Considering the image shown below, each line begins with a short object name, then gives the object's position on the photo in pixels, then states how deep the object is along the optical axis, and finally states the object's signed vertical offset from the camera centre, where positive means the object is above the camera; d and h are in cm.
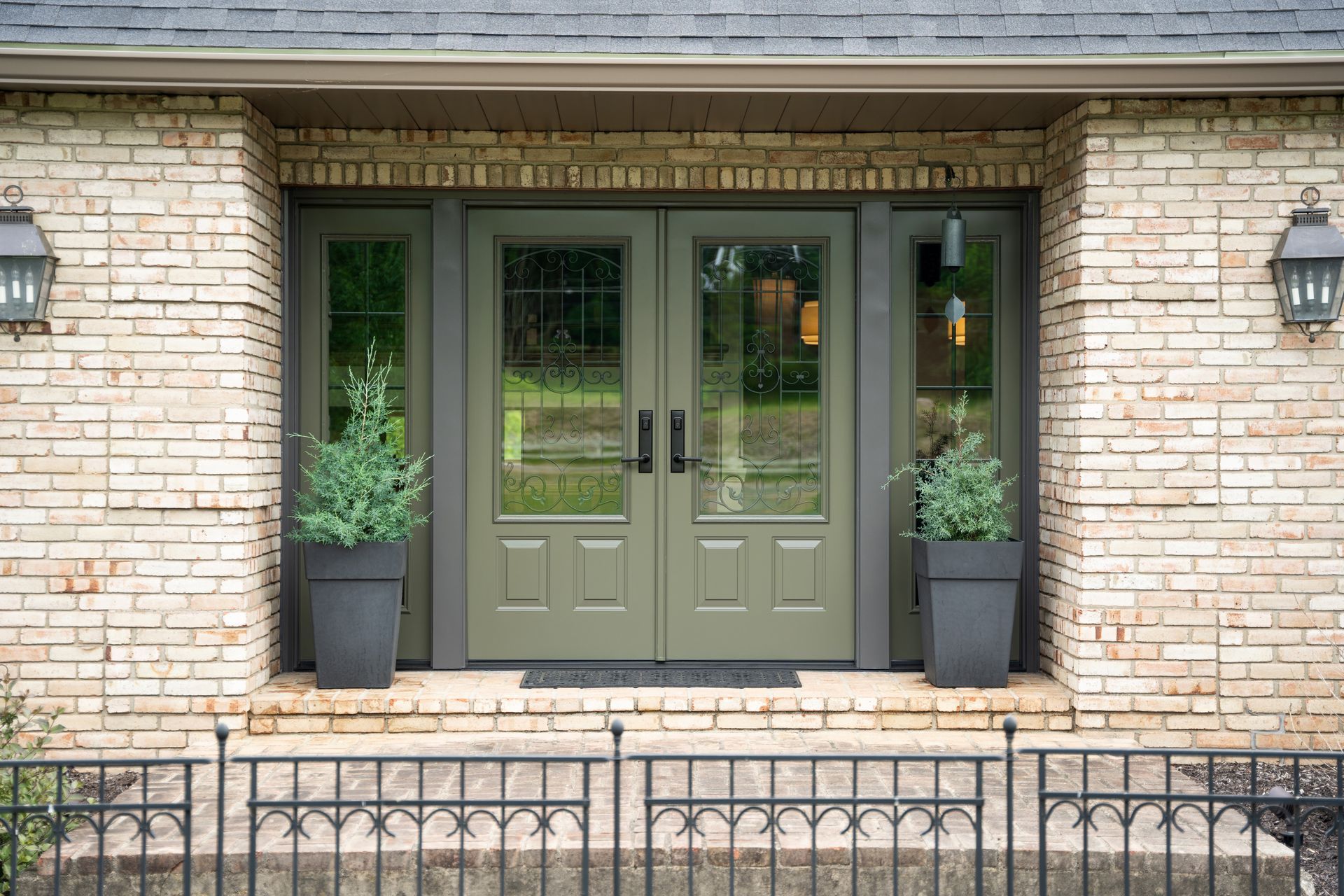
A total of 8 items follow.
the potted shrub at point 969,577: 511 -65
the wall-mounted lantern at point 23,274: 472 +72
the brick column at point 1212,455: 495 -7
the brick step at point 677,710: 500 -125
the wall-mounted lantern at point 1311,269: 479 +76
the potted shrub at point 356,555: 502 -54
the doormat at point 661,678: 532 -119
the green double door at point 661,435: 561 +2
